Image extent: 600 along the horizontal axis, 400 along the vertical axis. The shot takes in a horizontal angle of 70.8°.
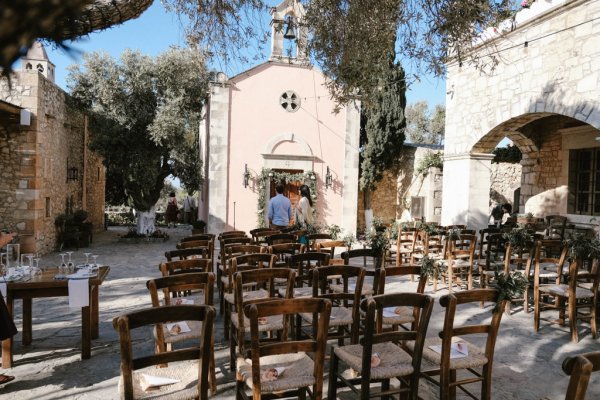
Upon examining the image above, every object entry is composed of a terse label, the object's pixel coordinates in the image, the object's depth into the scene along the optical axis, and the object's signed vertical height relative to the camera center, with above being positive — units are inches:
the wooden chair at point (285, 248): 191.9 -25.9
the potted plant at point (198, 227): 490.6 -41.9
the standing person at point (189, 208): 741.4 -30.9
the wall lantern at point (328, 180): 522.3 +17.4
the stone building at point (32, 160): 352.2 +23.9
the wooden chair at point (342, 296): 130.6 -33.3
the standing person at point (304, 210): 307.9 -12.1
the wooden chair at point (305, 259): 158.6 -26.1
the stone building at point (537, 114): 275.3 +67.7
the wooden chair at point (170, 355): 80.0 -33.3
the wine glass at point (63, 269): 155.9 -30.6
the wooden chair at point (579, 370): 61.1 -25.2
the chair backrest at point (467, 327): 100.5 -30.6
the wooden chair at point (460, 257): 241.9 -36.3
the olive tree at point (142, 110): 455.8 +87.1
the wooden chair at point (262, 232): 272.7 -26.1
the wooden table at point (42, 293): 140.8 -36.8
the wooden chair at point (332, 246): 221.0 -32.5
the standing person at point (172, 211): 732.7 -36.1
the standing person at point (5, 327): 125.3 -42.2
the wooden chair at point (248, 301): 118.8 -31.8
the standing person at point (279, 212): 308.2 -14.0
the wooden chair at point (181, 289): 111.9 -28.9
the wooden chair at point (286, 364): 89.1 -36.8
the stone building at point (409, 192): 558.9 +5.4
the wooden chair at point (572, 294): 171.5 -40.4
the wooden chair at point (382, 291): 130.5 -30.9
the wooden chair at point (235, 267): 153.3 -29.4
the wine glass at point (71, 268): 158.9 -30.4
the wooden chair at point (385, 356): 95.7 -41.1
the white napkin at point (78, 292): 143.6 -35.7
